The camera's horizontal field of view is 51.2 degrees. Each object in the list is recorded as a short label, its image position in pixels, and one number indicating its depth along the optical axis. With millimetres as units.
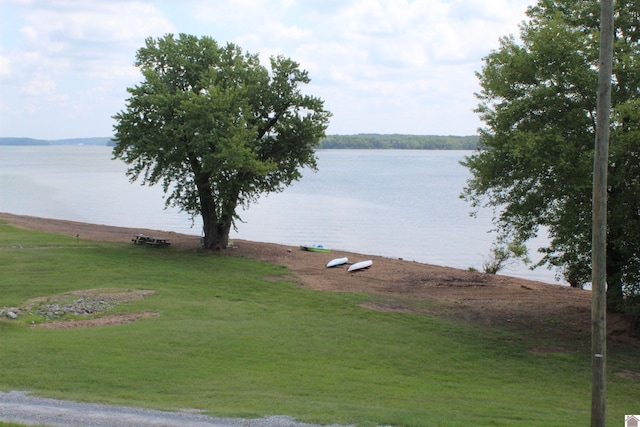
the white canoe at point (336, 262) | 34422
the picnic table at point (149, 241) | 38812
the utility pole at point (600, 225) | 11023
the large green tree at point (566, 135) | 19828
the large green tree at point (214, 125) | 33781
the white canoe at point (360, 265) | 33562
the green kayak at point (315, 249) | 40469
